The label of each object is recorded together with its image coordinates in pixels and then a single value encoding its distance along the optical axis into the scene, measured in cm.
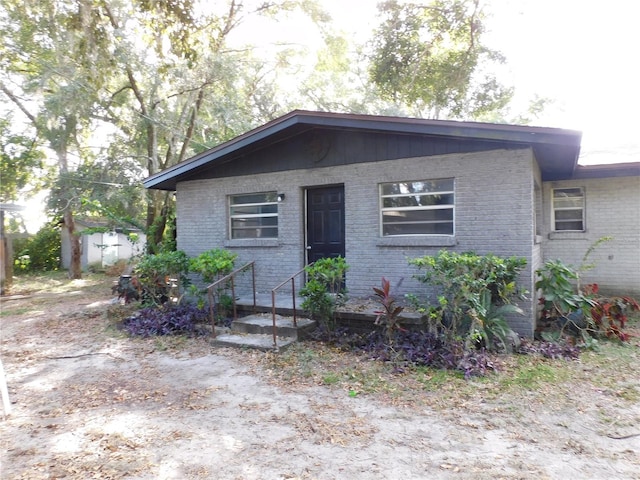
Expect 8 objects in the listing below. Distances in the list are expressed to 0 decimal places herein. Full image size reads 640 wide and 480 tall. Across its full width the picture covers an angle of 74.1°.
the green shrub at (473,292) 528
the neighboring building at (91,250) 1977
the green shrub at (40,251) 1852
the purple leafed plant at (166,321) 716
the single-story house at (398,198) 623
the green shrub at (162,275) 811
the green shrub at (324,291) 612
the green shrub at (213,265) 728
